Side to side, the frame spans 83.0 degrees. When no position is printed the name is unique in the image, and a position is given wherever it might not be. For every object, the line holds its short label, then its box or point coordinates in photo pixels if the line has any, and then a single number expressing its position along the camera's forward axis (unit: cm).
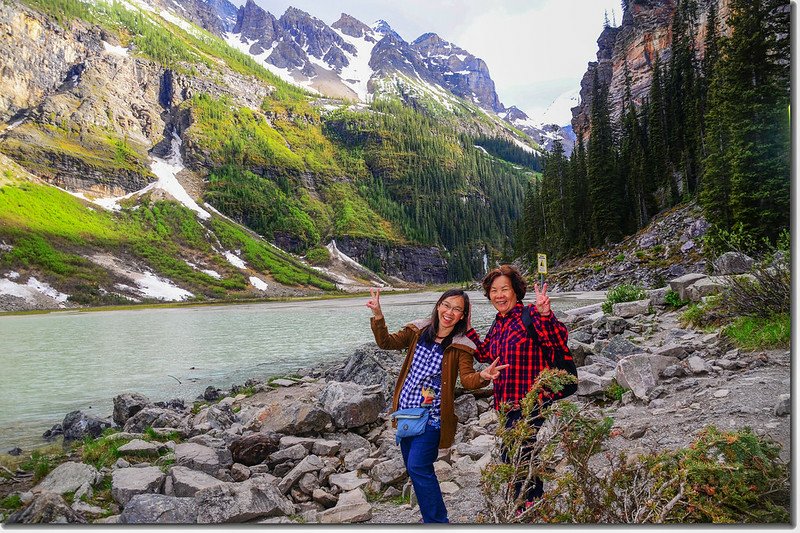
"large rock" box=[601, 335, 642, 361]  682
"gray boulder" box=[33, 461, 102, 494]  405
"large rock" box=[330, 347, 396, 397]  778
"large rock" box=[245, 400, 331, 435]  524
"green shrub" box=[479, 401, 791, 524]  203
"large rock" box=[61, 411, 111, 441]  677
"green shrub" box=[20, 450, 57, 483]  485
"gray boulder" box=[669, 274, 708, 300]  900
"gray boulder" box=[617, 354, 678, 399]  455
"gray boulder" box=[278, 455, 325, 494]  394
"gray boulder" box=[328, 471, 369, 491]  392
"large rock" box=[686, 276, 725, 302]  781
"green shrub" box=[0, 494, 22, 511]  344
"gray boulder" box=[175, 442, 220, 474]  432
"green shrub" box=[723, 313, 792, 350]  466
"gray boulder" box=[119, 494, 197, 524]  313
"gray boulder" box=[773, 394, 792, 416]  322
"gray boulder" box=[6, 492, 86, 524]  314
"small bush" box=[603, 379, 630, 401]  471
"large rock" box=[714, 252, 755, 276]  644
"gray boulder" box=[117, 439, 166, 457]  519
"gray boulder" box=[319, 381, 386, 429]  538
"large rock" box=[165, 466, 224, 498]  346
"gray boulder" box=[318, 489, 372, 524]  335
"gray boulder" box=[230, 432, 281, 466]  466
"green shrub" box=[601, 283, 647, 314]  1159
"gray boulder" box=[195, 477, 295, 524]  317
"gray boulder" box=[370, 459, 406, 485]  388
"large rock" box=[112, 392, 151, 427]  757
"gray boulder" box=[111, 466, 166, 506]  370
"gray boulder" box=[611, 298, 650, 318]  979
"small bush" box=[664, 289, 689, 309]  918
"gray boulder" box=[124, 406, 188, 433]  686
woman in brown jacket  260
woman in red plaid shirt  249
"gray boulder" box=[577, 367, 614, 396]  486
